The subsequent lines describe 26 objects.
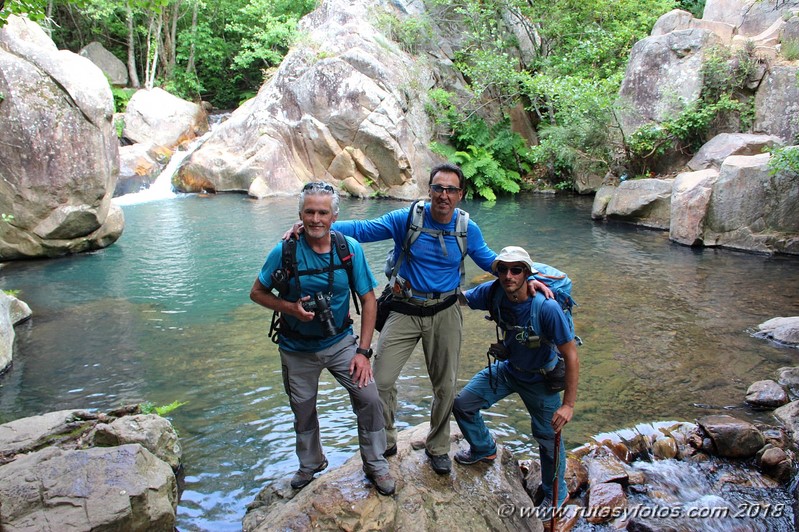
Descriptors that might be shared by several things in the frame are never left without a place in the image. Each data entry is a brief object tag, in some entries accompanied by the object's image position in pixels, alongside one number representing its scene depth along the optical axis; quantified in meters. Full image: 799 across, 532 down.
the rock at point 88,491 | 3.39
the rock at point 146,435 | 4.59
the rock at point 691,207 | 13.38
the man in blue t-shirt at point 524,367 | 3.50
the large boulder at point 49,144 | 11.12
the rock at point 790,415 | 5.45
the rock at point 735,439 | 5.03
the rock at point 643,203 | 15.66
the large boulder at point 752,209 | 12.30
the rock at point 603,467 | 4.57
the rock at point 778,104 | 15.36
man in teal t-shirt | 3.45
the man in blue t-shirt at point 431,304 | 3.78
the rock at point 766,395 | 5.93
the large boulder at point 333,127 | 22.73
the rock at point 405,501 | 3.50
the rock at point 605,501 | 4.23
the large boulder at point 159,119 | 26.91
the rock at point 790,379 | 6.32
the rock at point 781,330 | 7.51
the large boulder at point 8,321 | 7.04
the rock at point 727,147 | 14.48
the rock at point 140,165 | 23.37
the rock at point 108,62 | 30.53
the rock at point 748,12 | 18.31
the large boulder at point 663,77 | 17.34
